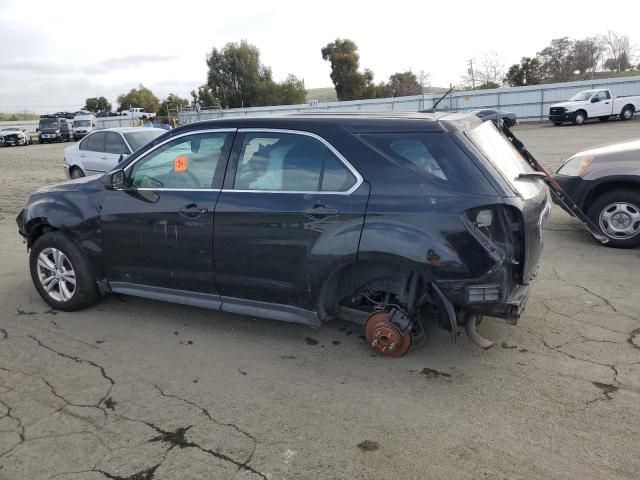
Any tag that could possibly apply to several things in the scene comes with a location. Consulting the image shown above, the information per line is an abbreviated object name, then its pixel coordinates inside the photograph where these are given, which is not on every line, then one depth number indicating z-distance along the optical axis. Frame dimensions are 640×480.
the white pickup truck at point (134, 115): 50.82
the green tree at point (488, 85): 55.57
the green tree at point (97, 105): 93.06
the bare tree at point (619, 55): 57.50
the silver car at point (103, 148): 11.57
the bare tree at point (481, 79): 58.09
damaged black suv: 3.55
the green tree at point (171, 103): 65.01
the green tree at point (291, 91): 63.59
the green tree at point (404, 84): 60.97
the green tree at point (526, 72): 52.22
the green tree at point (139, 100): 89.44
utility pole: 60.81
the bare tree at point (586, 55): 55.25
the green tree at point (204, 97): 63.12
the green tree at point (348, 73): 59.62
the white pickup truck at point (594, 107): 29.22
